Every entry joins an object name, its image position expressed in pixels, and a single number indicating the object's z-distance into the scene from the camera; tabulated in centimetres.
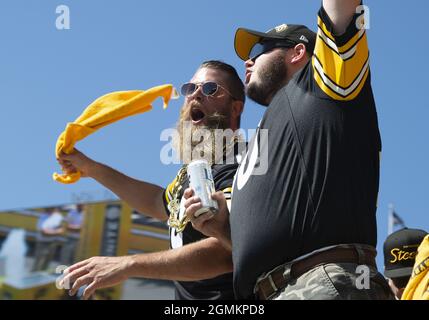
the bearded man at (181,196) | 370
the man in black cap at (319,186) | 291
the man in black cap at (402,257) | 476
